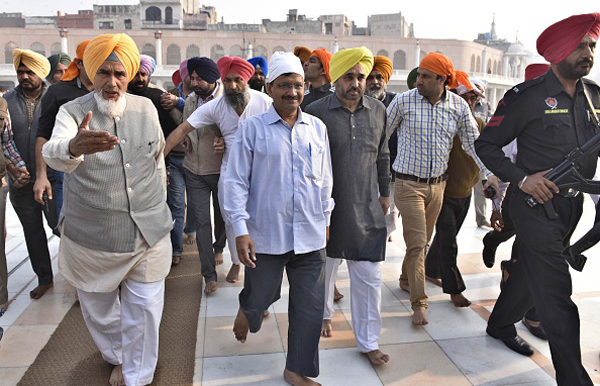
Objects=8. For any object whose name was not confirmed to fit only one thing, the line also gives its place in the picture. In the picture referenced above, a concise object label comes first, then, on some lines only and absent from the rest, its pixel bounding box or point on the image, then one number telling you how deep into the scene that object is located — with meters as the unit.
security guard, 2.85
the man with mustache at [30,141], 4.37
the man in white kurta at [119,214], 2.83
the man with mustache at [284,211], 2.86
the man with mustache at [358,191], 3.28
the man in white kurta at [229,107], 4.16
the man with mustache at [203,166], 4.51
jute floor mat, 3.12
